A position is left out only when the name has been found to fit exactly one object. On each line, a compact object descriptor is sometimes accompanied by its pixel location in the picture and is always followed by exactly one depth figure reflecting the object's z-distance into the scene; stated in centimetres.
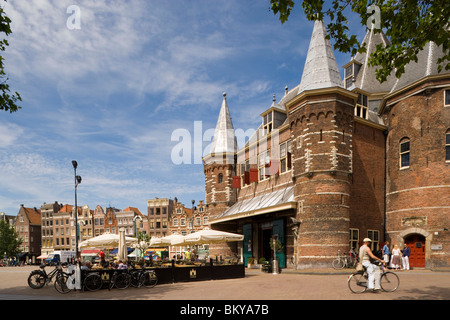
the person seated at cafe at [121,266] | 1443
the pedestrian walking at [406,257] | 1925
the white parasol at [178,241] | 1888
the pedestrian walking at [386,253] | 1972
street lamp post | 1890
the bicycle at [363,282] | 1044
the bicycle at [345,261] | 1897
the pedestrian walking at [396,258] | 1912
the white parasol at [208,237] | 1830
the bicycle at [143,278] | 1392
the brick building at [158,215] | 5744
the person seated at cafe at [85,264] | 1377
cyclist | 1022
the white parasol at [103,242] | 1888
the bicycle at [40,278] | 1418
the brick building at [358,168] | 1962
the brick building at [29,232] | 6800
